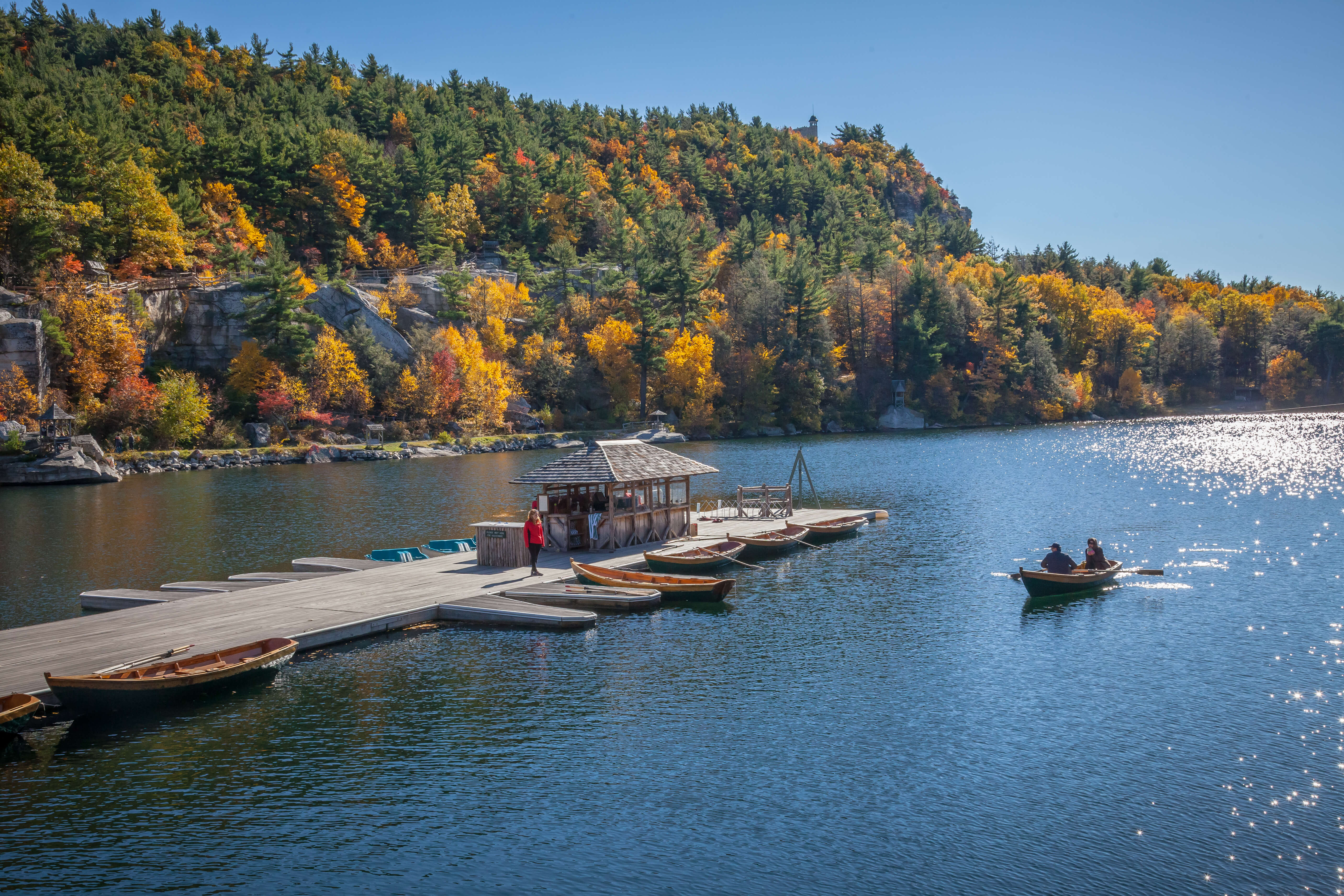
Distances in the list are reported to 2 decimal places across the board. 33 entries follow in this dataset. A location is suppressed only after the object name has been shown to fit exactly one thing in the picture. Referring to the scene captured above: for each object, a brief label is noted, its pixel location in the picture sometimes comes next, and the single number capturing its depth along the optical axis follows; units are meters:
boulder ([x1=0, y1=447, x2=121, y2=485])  63.38
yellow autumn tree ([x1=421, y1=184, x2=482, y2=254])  112.81
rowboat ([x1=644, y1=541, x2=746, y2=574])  30.48
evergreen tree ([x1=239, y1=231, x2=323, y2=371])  85.44
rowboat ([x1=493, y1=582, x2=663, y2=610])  26.62
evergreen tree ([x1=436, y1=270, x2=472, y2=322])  102.81
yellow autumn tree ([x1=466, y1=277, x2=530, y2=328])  106.50
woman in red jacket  29.03
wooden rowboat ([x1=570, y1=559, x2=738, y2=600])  27.33
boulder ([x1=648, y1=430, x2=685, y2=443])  97.88
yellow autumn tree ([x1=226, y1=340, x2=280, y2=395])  85.12
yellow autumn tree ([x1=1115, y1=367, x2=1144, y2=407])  138.12
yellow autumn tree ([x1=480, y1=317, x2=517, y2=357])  105.19
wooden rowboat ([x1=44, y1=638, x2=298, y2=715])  17.53
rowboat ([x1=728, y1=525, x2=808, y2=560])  34.94
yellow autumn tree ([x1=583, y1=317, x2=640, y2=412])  108.62
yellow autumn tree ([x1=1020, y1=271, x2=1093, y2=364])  139.75
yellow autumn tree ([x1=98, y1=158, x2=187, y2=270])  83.81
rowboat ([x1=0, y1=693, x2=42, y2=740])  16.44
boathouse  31.33
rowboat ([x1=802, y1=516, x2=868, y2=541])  38.84
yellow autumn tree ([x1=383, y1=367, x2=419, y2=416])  93.25
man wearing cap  28.14
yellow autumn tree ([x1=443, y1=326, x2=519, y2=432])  96.38
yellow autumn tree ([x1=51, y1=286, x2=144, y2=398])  74.81
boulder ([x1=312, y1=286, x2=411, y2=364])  94.75
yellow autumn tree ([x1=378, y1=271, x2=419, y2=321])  101.12
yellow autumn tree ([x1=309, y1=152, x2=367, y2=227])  104.94
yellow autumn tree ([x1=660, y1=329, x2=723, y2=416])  108.19
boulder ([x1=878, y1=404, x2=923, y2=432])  121.69
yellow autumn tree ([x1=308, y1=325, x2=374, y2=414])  88.69
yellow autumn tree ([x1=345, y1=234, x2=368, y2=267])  106.94
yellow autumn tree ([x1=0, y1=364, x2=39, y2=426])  68.06
